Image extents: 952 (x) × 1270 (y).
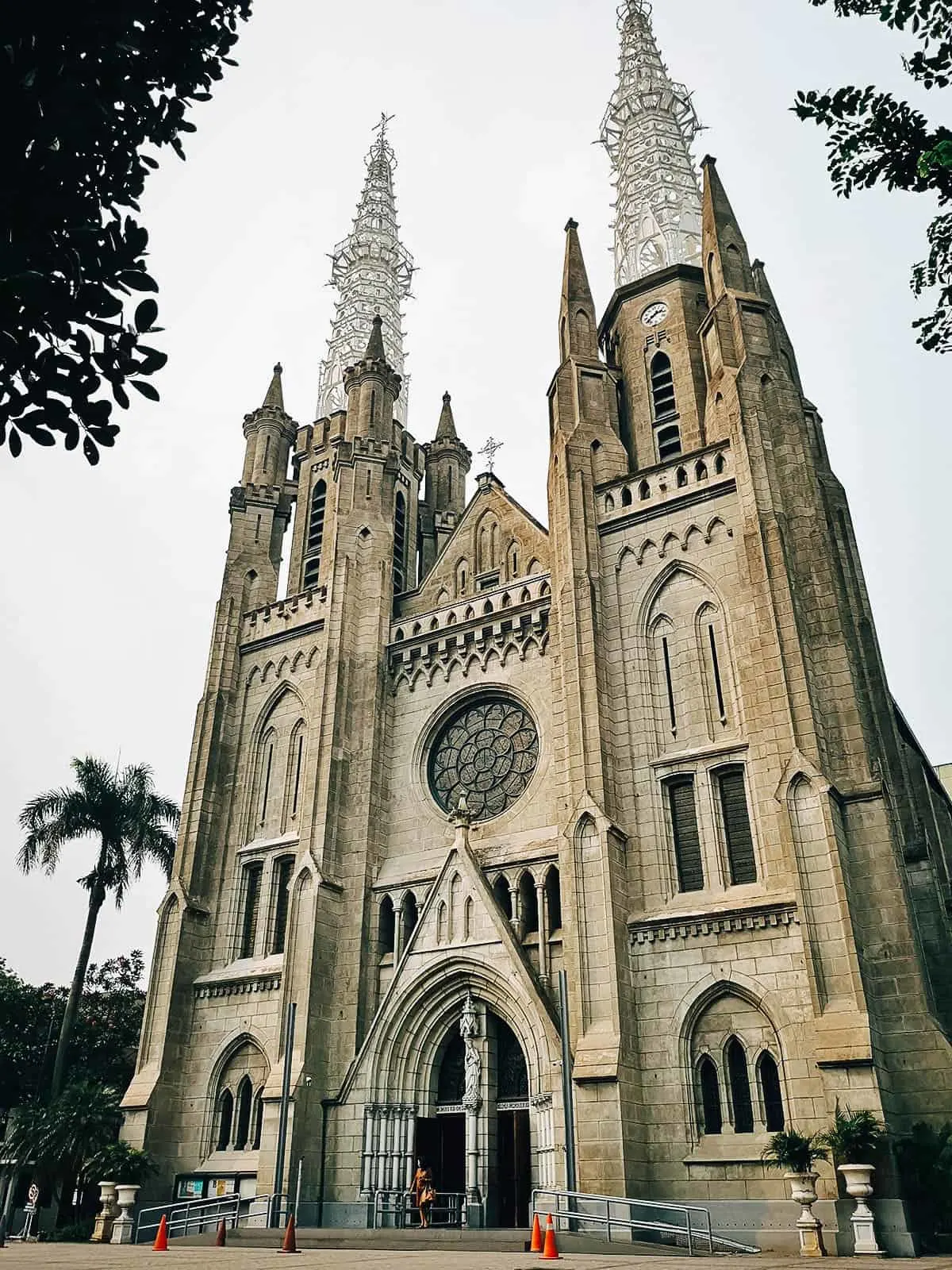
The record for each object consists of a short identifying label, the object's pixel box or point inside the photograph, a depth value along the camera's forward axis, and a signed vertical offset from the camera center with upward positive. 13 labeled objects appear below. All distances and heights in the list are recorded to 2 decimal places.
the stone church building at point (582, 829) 20.22 +7.68
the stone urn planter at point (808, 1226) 16.67 -0.62
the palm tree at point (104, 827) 35.97 +11.13
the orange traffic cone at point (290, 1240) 14.70 -0.72
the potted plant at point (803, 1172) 16.75 +0.17
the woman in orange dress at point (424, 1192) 21.62 -0.17
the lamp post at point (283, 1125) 22.44 +1.17
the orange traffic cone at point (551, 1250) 12.85 -0.75
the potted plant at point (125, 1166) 24.19 +0.37
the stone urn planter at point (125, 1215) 22.69 -0.64
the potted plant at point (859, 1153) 16.73 +0.44
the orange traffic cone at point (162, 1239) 16.14 -0.79
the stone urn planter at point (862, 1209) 16.59 -0.39
